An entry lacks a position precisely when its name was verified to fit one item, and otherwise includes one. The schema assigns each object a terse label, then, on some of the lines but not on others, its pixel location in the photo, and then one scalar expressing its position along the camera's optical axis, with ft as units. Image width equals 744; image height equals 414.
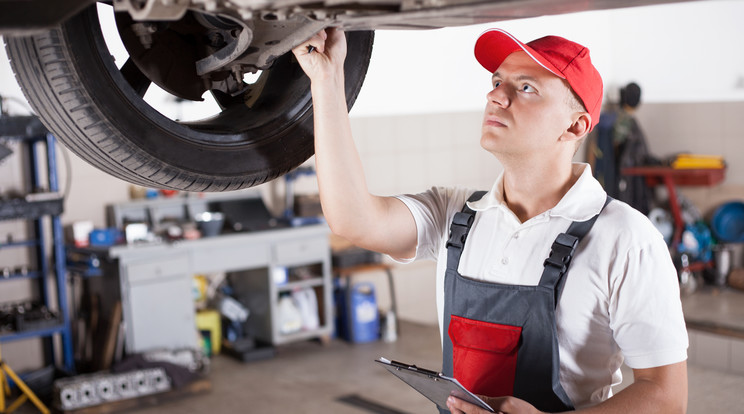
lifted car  3.76
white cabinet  15.48
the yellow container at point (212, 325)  17.57
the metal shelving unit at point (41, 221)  14.12
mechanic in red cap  4.74
